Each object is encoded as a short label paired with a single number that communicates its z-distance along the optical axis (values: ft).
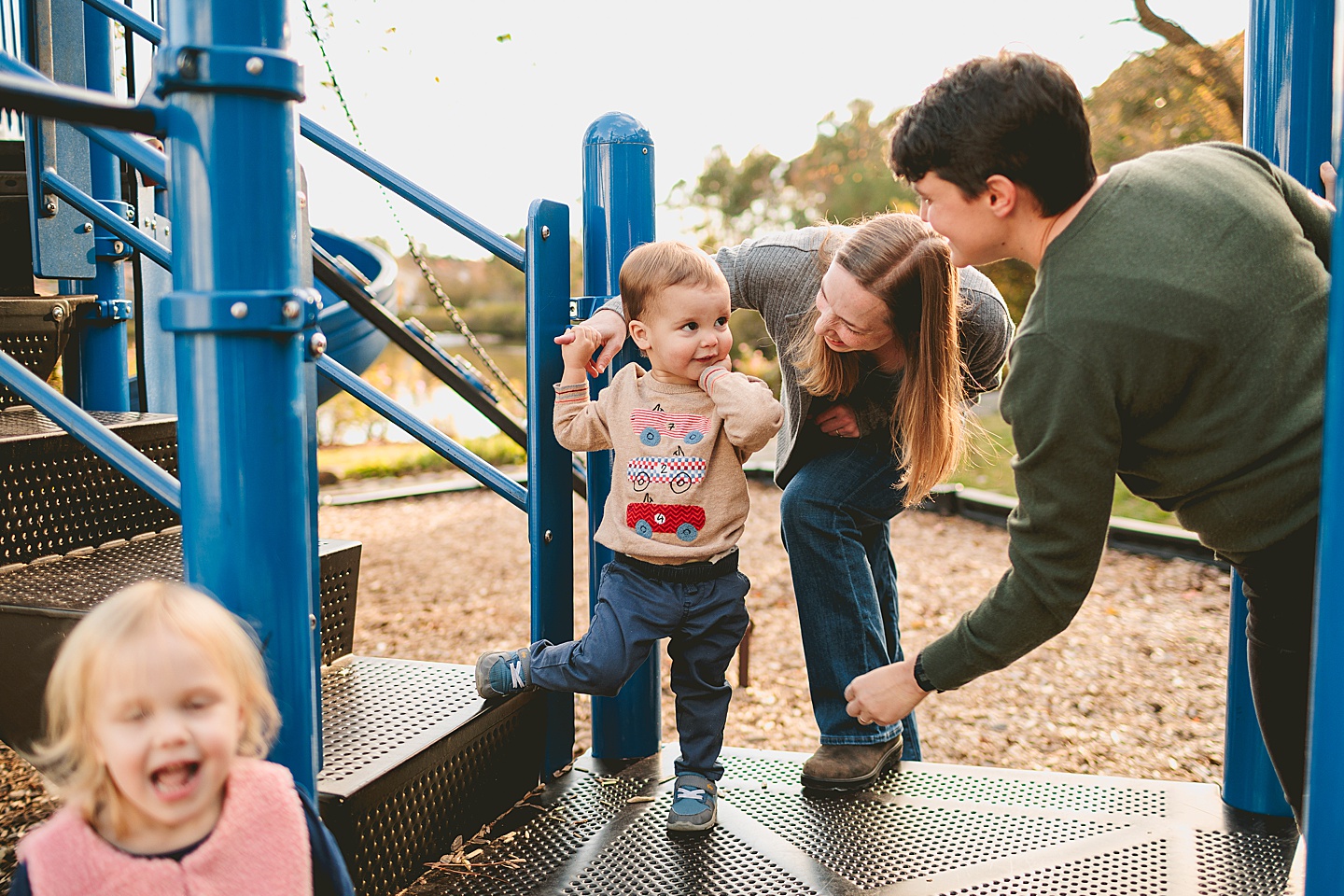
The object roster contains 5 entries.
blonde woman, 7.31
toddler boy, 6.99
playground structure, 4.09
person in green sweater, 4.85
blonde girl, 3.79
